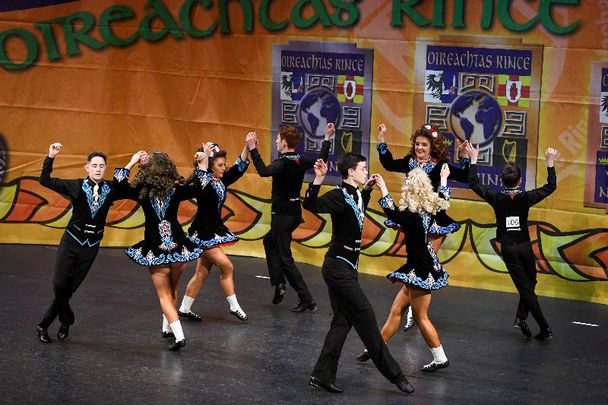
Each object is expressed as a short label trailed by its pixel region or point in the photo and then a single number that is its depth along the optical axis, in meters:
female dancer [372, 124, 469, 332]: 14.15
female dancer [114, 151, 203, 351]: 12.48
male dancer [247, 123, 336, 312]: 14.44
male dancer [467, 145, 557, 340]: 13.70
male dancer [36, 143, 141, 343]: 12.67
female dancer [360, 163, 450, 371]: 11.57
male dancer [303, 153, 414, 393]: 11.12
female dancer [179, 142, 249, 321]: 13.78
